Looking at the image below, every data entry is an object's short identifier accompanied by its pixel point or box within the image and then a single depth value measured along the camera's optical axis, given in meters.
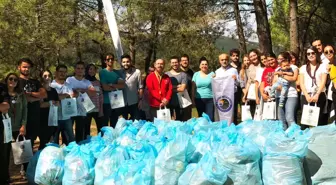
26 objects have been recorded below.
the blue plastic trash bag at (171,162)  3.76
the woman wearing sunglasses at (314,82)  5.55
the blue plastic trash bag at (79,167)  4.09
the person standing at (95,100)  6.02
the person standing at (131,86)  6.30
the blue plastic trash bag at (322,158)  3.97
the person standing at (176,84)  6.31
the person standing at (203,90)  6.45
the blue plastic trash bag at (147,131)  4.66
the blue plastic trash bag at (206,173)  3.57
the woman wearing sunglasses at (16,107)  4.69
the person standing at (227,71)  6.38
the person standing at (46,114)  5.41
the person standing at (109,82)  6.18
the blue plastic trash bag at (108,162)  3.95
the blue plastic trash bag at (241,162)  3.74
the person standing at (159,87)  6.14
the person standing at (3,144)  4.43
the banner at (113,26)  7.43
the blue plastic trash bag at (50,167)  4.28
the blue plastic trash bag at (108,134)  4.80
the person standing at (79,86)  5.79
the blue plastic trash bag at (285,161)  3.74
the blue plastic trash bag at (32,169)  4.51
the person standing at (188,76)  6.47
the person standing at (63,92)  5.60
